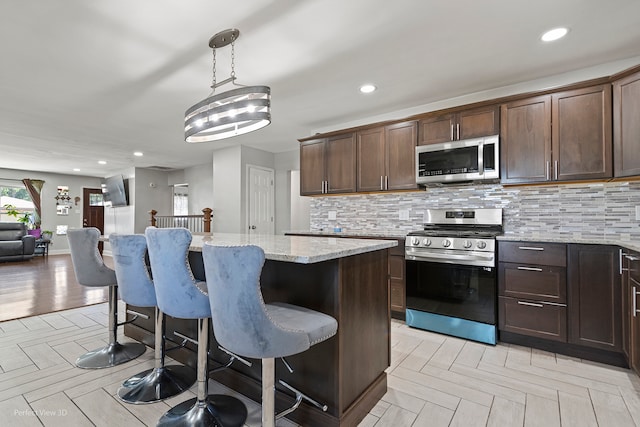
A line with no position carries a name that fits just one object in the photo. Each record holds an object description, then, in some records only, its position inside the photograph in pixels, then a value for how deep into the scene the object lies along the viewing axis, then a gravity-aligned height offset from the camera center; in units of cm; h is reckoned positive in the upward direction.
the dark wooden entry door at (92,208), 996 +24
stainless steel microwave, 305 +55
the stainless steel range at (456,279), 279 -63
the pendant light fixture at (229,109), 218 +77
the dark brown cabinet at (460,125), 310 +93
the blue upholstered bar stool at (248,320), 120 -42
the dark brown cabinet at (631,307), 204 -66
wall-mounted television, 849 +69
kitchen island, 157 -64
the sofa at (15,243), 742 -65
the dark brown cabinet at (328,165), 410 +68
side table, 830 -85
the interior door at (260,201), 595 +28
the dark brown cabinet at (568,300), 233 -71
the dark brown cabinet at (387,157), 363 +69
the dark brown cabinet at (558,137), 261 +68
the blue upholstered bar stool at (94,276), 240 -48
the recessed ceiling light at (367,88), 329 +135
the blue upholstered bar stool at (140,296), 195 -51
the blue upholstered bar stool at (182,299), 156 -43
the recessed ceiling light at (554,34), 229 +135
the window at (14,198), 859 +50
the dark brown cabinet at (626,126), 236 +68
